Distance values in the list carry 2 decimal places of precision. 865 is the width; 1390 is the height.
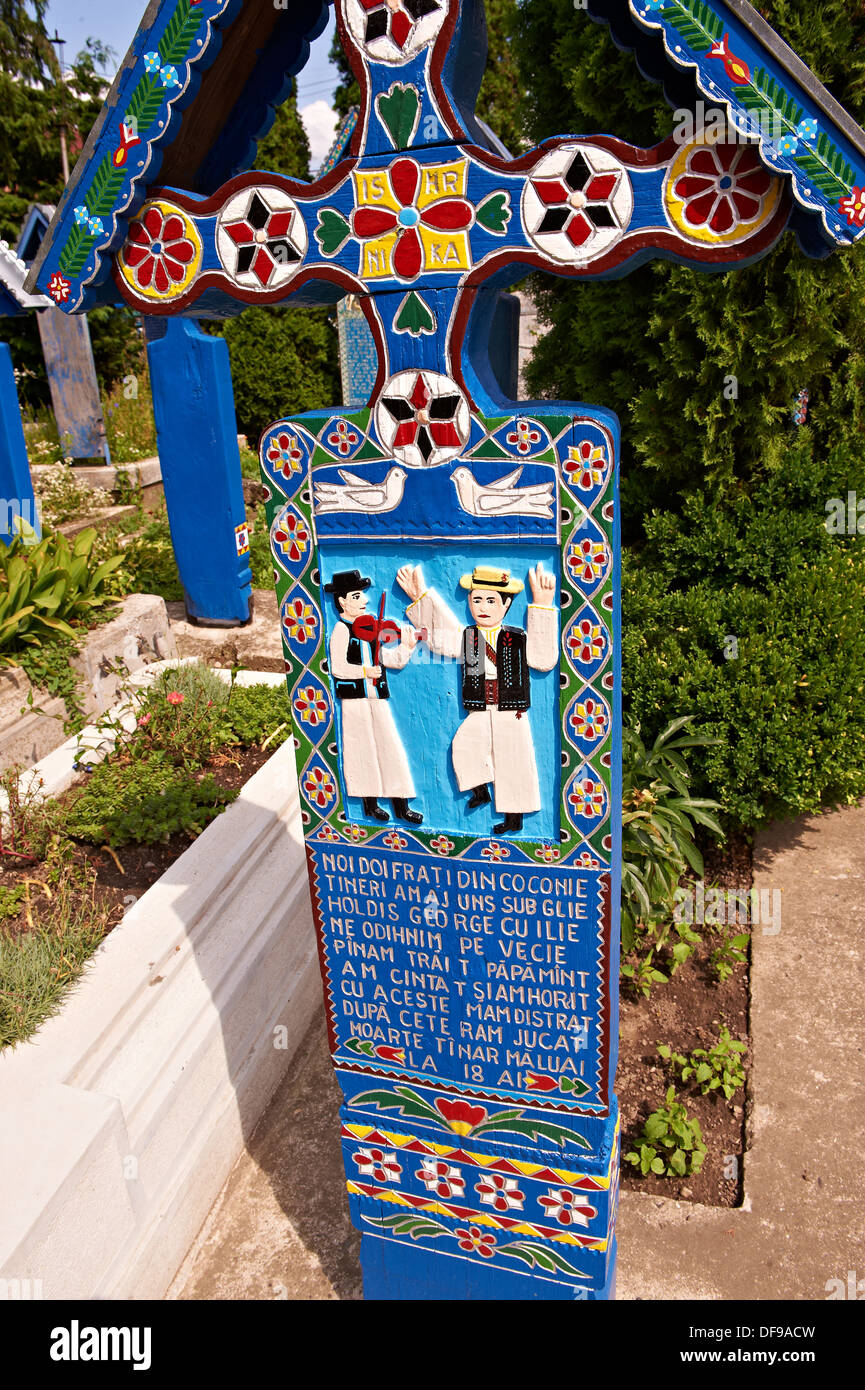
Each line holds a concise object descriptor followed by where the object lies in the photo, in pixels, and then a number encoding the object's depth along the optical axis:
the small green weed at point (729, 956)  3.62
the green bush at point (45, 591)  4.25
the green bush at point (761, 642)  3.71
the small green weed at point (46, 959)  2.56
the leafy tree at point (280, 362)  11.96
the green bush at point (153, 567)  6.84
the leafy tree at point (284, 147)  10.98
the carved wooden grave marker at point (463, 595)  1.60
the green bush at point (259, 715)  4.32
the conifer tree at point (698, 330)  3.93
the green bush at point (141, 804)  3.56
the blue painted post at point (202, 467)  5.64
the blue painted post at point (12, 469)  5.16
